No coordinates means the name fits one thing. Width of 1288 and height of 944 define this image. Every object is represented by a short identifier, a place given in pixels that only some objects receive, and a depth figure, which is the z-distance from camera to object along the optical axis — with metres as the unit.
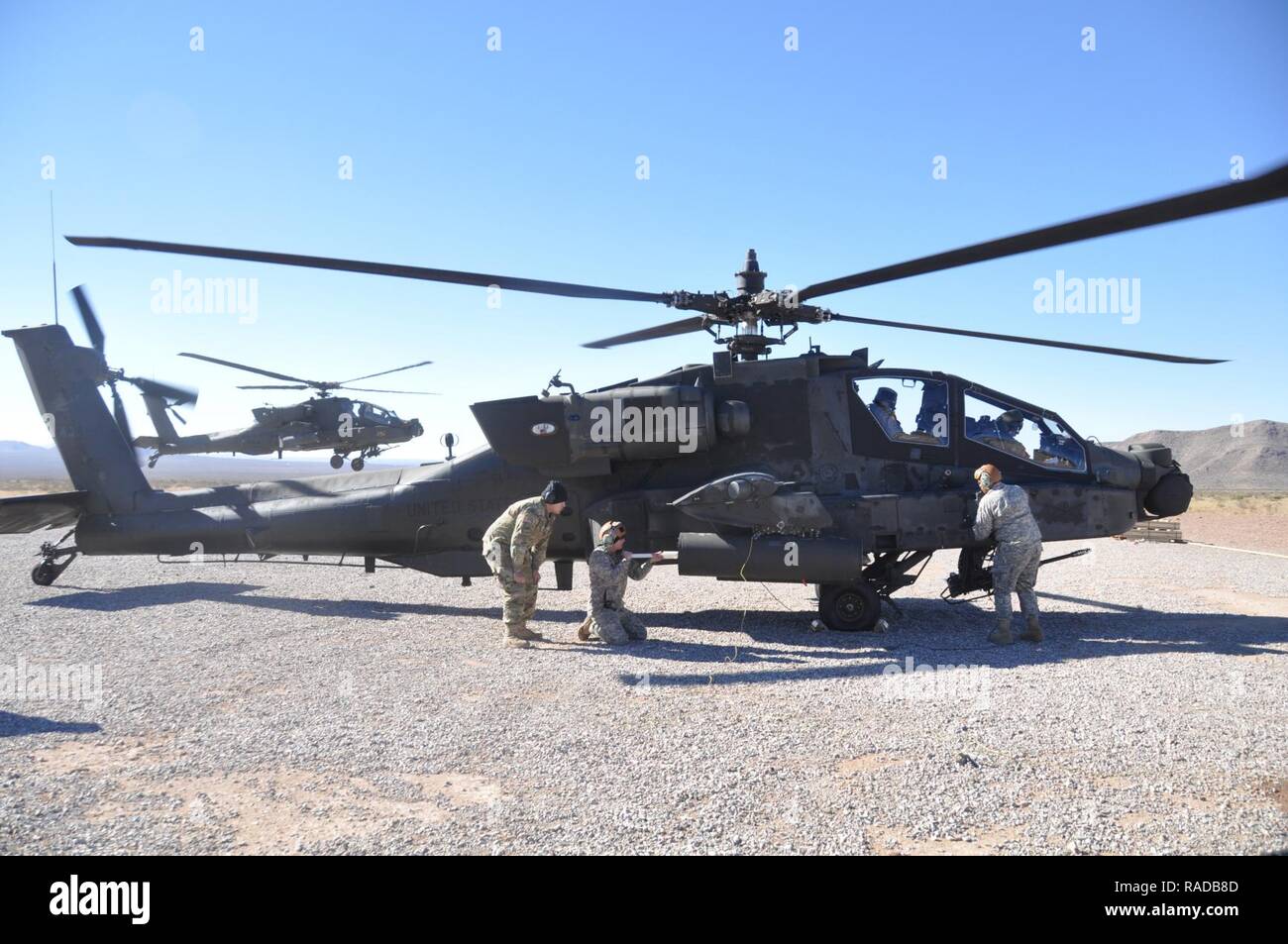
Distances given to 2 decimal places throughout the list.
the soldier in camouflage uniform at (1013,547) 7.15
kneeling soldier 7.43
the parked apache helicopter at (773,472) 7.83
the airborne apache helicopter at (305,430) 17.53
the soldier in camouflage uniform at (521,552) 7.43
